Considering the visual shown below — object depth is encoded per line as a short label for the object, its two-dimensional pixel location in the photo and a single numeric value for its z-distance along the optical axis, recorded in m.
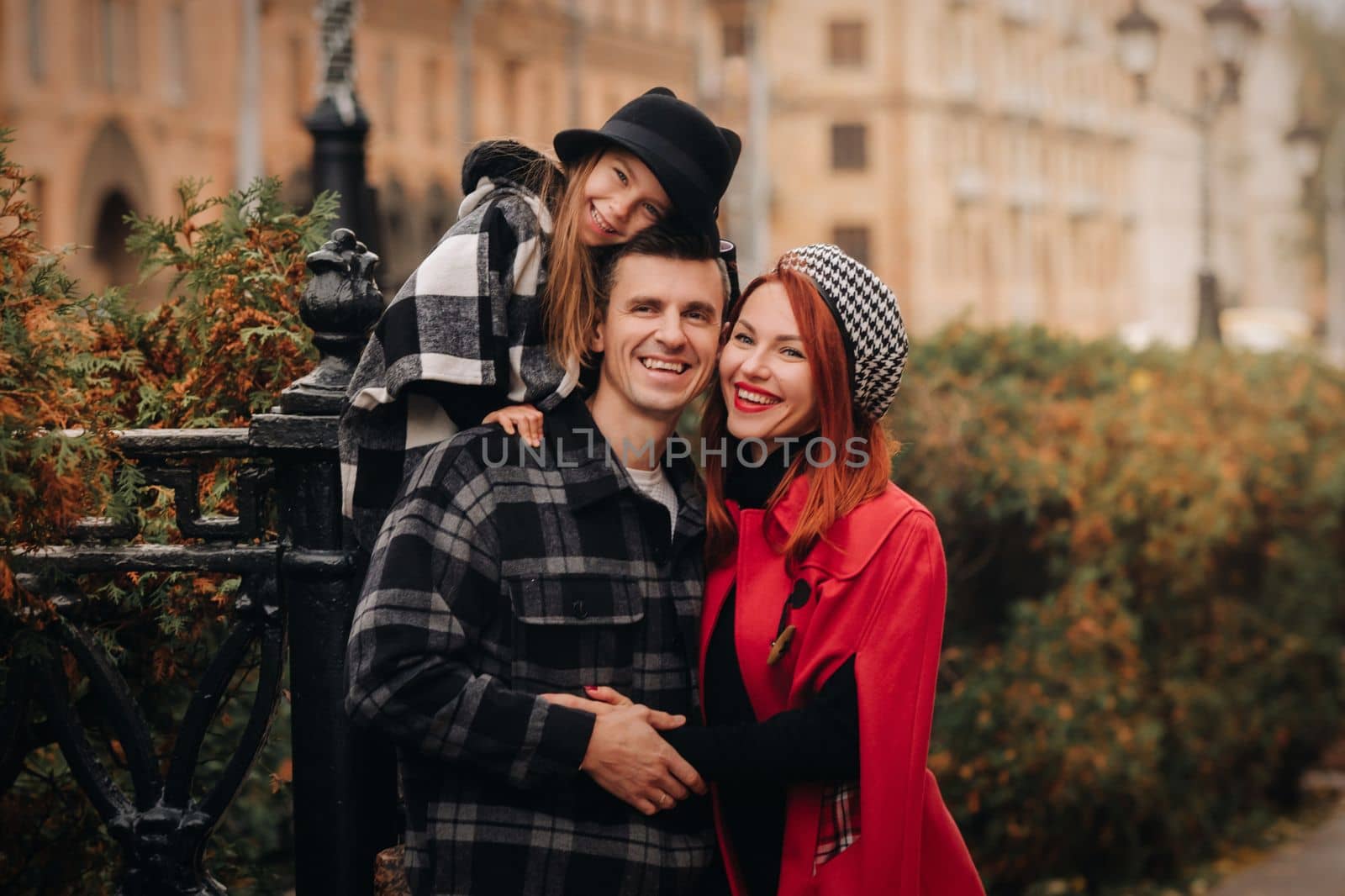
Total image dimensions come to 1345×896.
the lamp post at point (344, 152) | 8.80
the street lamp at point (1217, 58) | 17.33
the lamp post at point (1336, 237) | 52.19
